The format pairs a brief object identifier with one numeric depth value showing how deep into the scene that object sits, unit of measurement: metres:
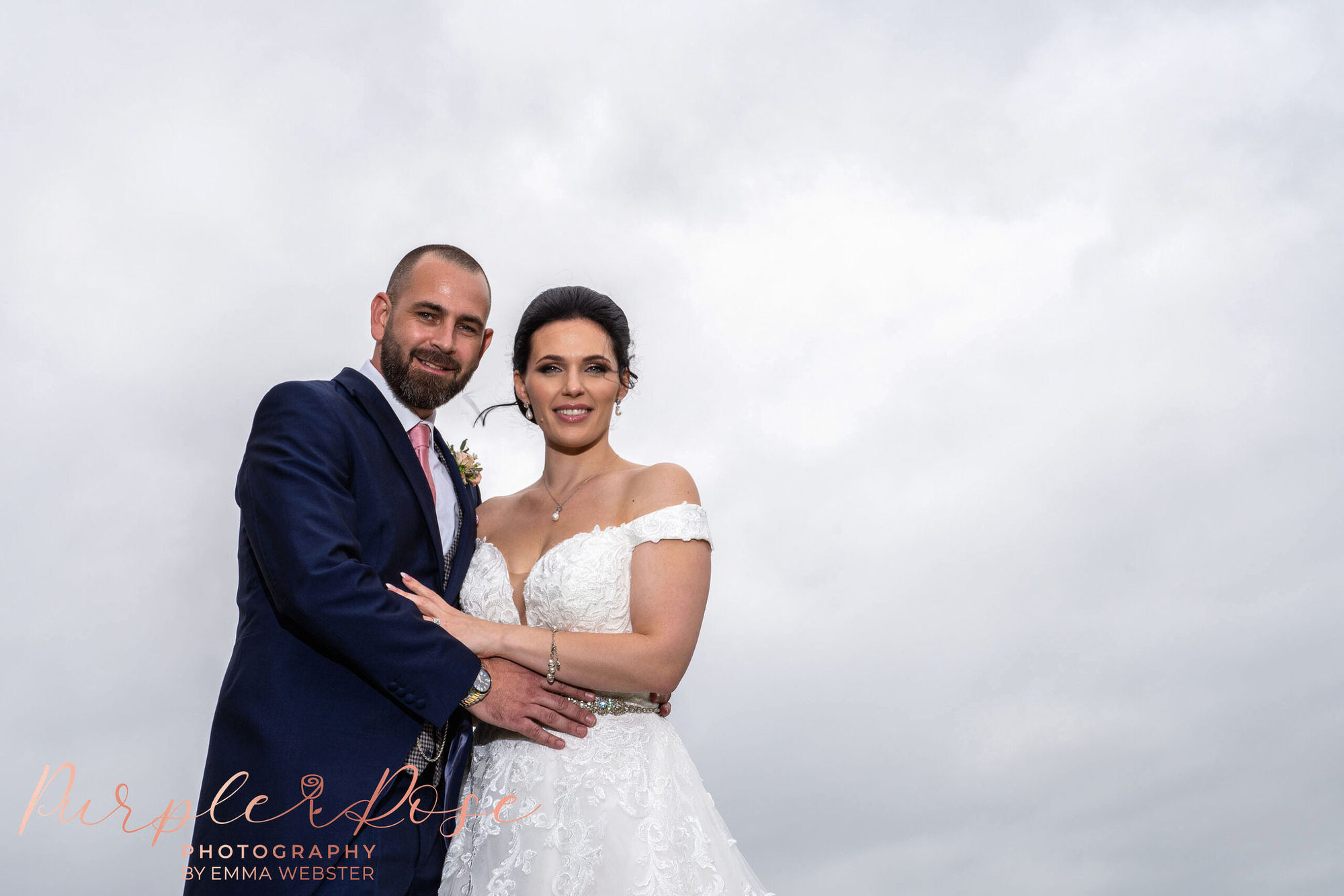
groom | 3.66
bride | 4.07
